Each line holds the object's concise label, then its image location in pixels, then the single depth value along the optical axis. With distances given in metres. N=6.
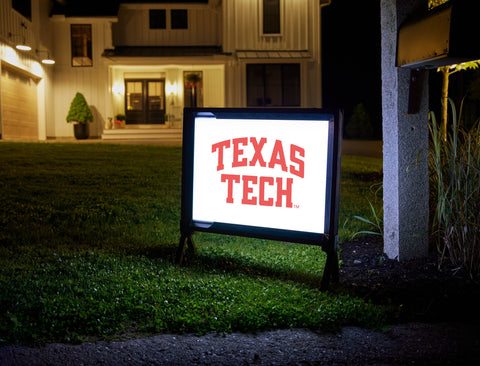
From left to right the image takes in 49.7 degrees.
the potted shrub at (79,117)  23.73
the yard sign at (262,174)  3.99
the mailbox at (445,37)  3.66
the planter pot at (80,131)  23.69
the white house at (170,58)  25.45
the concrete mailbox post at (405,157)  4.41
